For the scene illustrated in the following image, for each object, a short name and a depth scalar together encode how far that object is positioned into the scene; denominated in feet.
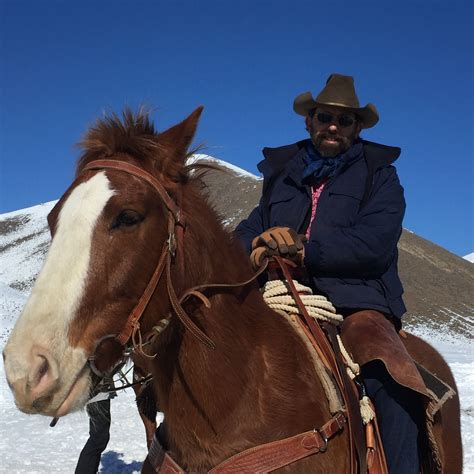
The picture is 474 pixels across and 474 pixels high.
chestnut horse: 6.87
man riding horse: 10.12
